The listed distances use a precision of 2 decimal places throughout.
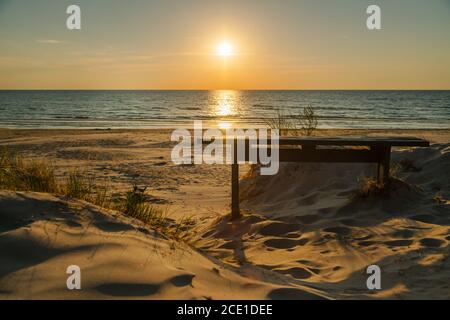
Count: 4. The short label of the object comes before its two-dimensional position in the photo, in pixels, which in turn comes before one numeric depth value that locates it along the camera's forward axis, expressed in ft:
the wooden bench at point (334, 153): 18.30
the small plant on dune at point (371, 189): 18.65
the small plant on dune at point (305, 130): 28.19
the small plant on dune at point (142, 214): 14.87
